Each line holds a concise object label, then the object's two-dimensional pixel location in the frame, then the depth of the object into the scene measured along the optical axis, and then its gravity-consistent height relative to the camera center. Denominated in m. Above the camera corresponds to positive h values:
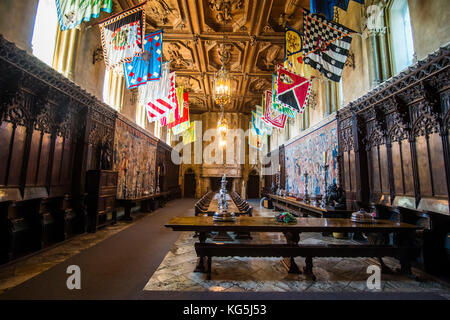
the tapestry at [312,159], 7.91 +1.27
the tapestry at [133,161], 9.01 +1.15
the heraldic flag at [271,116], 10.33 +3.82
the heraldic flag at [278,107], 8.45 +3.52
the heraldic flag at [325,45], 5.28 +3.74
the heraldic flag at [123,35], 5.45 +4.00
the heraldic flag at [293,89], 7.55 +3.56
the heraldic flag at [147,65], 6.74 +3.99
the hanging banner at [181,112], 11.21 +4.41
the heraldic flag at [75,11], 4.38 +3.74
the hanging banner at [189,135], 18.24 +4.56
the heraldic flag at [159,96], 8.18 +3.67
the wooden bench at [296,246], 3.23 -1.00
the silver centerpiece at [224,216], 3.51 -0.56
